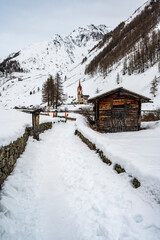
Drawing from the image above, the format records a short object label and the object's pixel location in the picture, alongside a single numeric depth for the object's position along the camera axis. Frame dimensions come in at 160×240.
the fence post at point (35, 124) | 8.72
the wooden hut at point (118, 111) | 12.27
